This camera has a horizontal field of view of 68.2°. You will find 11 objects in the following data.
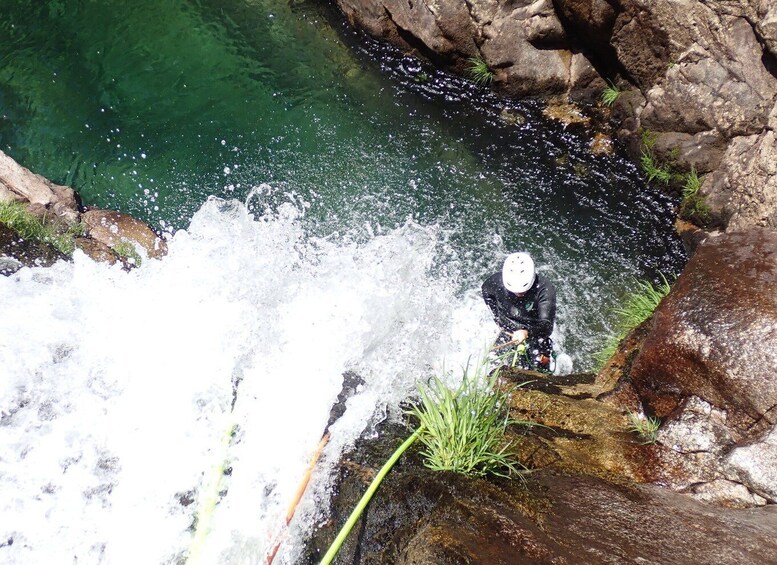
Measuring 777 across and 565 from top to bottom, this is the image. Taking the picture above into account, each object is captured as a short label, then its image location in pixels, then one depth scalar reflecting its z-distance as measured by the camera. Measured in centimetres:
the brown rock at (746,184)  669
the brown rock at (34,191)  688
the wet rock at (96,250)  648
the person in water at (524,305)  546
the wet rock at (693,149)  743
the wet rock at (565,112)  862
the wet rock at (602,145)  831
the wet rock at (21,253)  523
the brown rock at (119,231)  693
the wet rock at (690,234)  718
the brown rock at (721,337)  404
